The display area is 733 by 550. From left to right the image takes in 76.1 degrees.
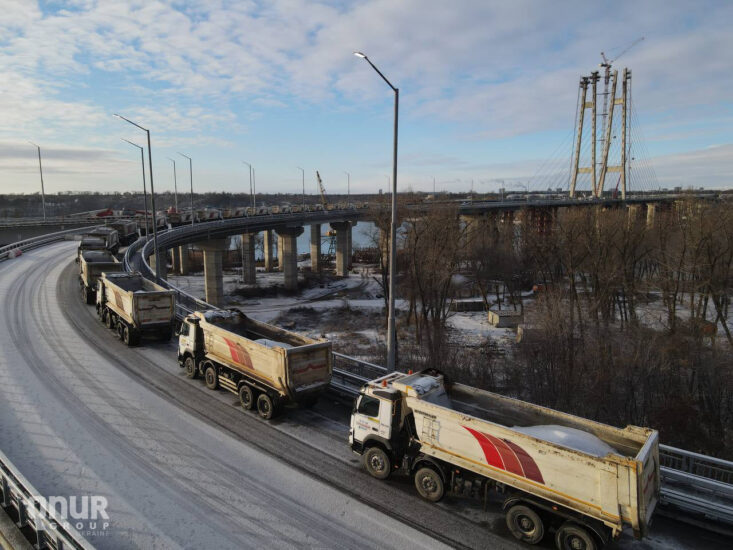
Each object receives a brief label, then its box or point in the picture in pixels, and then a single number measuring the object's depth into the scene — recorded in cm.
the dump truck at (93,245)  3497
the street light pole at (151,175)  2568
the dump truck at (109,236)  4116
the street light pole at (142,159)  3374
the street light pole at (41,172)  5347
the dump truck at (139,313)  1922
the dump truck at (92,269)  2647
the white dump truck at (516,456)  748
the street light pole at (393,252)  1302
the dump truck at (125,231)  5122
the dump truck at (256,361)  1263
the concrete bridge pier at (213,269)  5531
